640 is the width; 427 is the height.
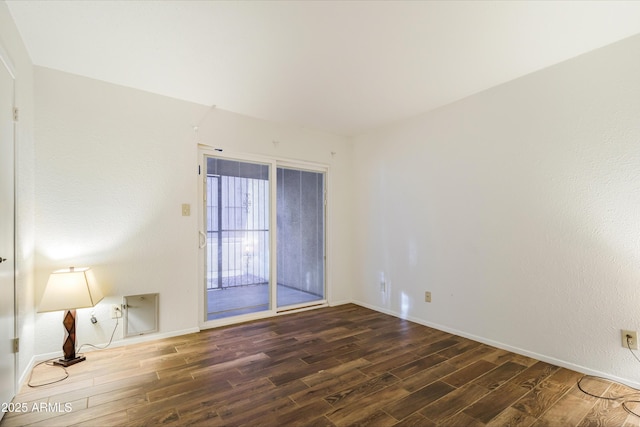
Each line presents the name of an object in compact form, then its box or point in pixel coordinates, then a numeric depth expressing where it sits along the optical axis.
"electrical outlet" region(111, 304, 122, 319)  3.01
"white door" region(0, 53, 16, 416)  1.91
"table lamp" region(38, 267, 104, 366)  2.52
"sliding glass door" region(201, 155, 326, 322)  3.72
